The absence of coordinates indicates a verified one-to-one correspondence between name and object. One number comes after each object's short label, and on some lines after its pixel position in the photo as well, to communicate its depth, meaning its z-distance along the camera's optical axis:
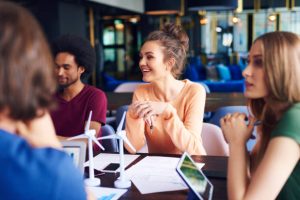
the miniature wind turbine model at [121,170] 1.72
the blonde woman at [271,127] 1.29
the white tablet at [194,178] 1.38
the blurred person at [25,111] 0.76
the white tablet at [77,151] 1.53
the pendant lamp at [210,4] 6.61
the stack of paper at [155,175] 1.69
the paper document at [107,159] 2.06
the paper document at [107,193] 1.59
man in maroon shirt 2.48
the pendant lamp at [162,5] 7.85
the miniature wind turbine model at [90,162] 1.72
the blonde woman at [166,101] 2.24
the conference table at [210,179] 1.58
